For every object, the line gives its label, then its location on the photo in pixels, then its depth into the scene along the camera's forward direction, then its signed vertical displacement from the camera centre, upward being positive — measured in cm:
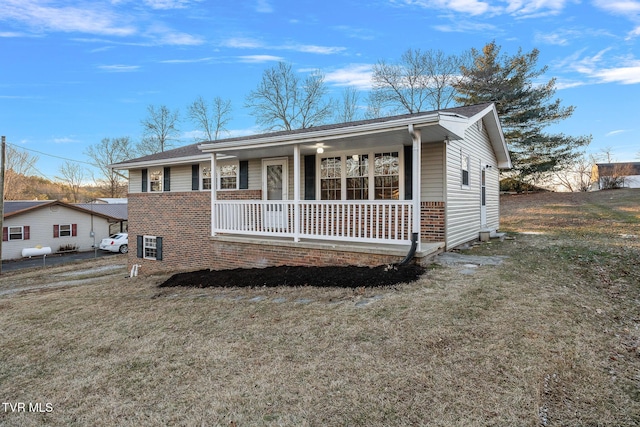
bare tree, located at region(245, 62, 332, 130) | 2977 +954
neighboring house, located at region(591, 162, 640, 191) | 3172 +297
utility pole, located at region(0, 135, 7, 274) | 1855 +233
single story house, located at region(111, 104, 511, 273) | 716 +46
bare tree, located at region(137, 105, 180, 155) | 3441 +818
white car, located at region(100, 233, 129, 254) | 2661 -279
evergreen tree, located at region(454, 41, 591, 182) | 2494 +749
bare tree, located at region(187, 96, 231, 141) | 3247 +887
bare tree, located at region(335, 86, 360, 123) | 3038 +895
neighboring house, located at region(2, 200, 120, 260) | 2462 -134
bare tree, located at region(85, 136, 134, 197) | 3944 +678
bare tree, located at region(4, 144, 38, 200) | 3738 +444
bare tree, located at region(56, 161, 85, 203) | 4356 +421
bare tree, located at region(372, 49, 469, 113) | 2841 +1086
